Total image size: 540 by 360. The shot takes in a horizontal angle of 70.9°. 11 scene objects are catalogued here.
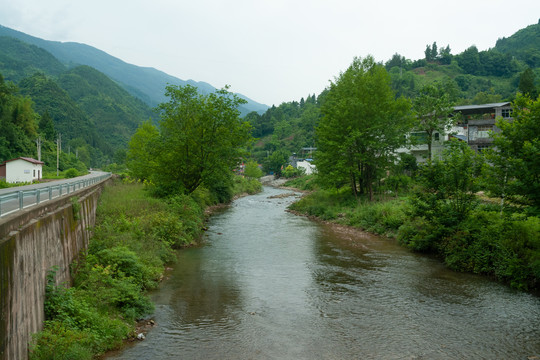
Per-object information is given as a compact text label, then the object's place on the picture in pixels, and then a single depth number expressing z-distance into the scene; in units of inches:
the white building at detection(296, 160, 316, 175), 4390.0
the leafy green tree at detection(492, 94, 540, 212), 601.0
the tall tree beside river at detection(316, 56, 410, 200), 1438.2
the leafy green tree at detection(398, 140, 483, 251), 796.6
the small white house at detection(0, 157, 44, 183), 2047.2
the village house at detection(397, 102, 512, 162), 2118.6
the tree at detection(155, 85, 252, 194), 1375.5
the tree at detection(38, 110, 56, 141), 4013.3
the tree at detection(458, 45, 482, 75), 7163.9
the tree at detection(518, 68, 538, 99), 2897.6
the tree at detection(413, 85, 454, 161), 1715.1
